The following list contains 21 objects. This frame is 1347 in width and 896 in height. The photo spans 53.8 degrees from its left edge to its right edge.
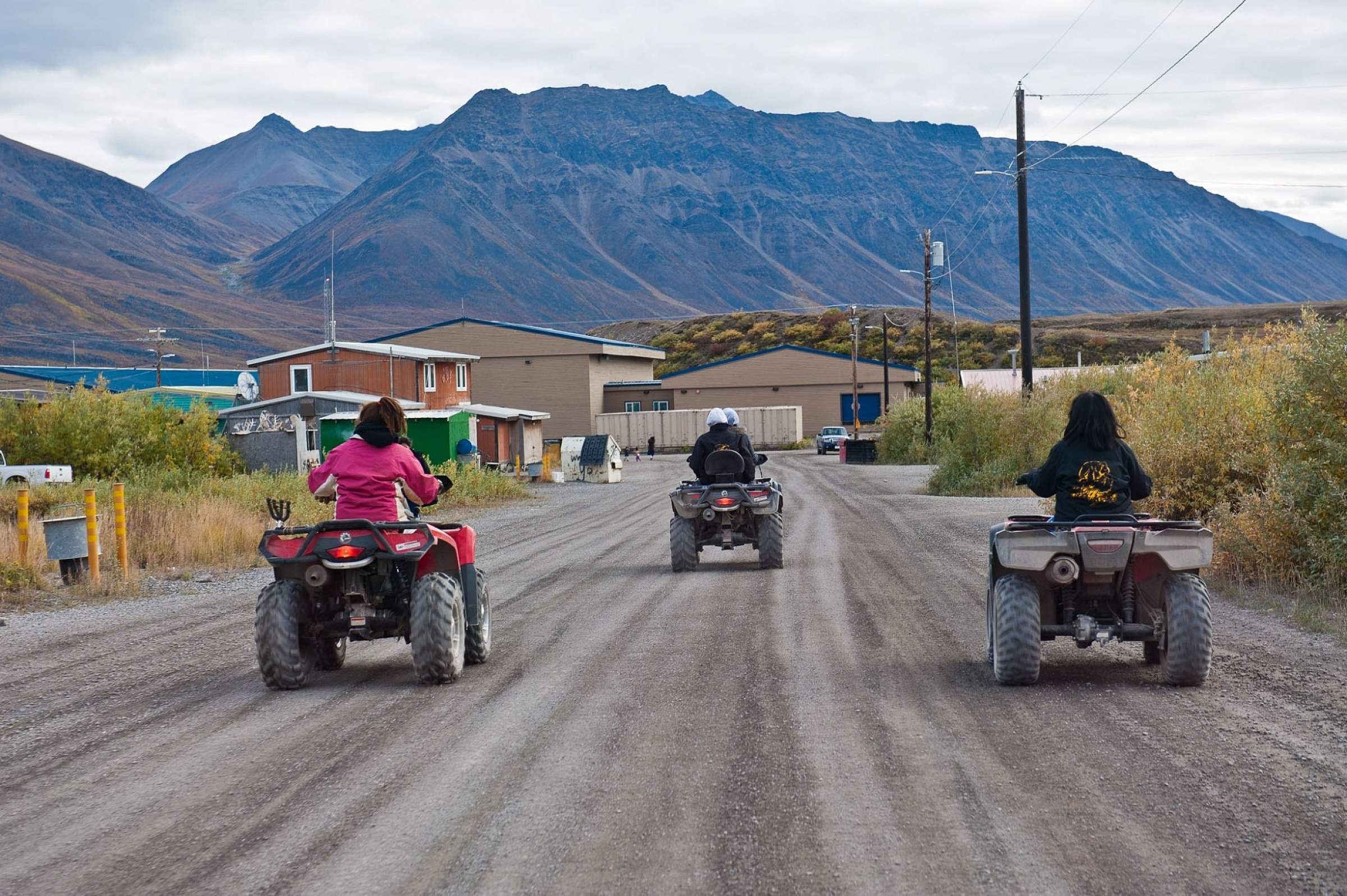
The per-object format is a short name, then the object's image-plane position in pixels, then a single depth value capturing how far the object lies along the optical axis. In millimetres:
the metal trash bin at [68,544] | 15812
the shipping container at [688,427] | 83062
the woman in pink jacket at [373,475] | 9312
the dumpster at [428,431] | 42625
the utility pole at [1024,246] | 31828
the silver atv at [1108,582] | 8508
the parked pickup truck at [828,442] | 72188
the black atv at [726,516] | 16250
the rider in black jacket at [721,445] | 16547
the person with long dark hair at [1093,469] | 8945
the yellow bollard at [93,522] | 16016
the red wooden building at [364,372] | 58031
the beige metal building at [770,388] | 88438
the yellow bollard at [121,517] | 16844
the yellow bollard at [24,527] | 16031
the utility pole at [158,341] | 79250
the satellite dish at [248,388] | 66812
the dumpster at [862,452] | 59188
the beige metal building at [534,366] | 85438
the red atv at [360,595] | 8844
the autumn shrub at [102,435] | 28766
